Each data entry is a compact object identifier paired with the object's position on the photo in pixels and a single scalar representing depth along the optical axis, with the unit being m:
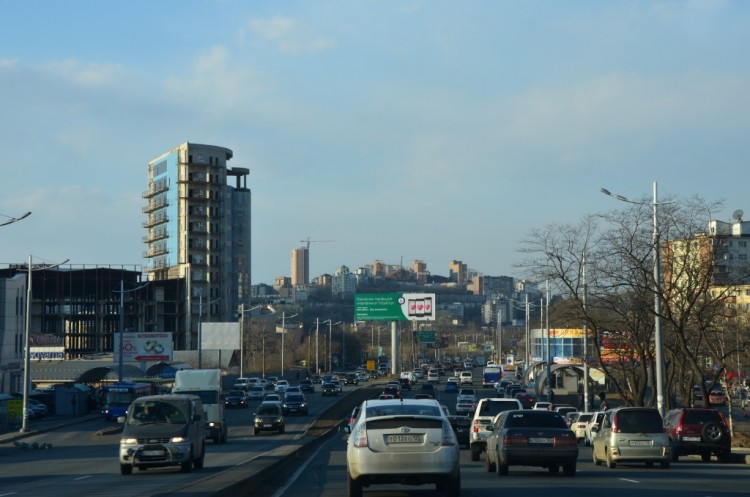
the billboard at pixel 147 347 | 100.31
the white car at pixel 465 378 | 107.38
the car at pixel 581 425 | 46.50
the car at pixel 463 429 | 41.34
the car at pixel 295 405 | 68.56
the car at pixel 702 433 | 32.00
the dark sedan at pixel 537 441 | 23.67
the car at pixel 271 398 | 63.34
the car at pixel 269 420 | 51.78
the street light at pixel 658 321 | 39.75
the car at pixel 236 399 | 82.06
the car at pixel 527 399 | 62.78
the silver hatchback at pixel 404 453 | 16.22
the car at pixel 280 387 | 90.19
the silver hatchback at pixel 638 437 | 26.73
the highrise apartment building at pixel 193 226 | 133.50
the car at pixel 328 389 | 94.62
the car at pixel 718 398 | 89.19
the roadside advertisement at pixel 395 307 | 96.81
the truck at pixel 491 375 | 109.75
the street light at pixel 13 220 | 44.66
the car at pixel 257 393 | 93.25
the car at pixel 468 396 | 59.19
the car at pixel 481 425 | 32.12
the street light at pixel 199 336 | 90.97
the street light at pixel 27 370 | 53.97
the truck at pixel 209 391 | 44.47
